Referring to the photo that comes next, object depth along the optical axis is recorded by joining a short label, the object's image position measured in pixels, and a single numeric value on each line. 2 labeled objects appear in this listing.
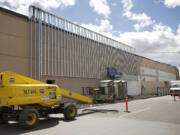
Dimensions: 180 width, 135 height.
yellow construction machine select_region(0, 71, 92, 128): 8.47
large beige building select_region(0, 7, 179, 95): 16.84
